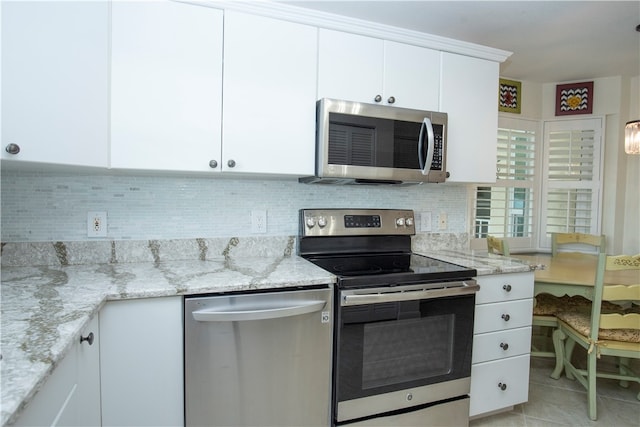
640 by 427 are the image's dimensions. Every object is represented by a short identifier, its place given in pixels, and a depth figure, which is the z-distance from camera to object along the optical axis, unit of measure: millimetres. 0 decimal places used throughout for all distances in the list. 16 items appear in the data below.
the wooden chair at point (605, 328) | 1872
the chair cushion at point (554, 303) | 2450
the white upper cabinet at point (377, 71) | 1815
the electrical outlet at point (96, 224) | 1730
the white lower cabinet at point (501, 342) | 1892
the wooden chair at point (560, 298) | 2428
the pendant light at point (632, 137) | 2447
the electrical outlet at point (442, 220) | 2445
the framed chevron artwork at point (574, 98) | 3111
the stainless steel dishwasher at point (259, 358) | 1381
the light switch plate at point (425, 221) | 2389
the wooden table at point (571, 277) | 2139
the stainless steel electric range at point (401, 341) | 1568
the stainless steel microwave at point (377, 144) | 1772
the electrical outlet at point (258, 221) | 2014
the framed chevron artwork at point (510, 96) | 3070
